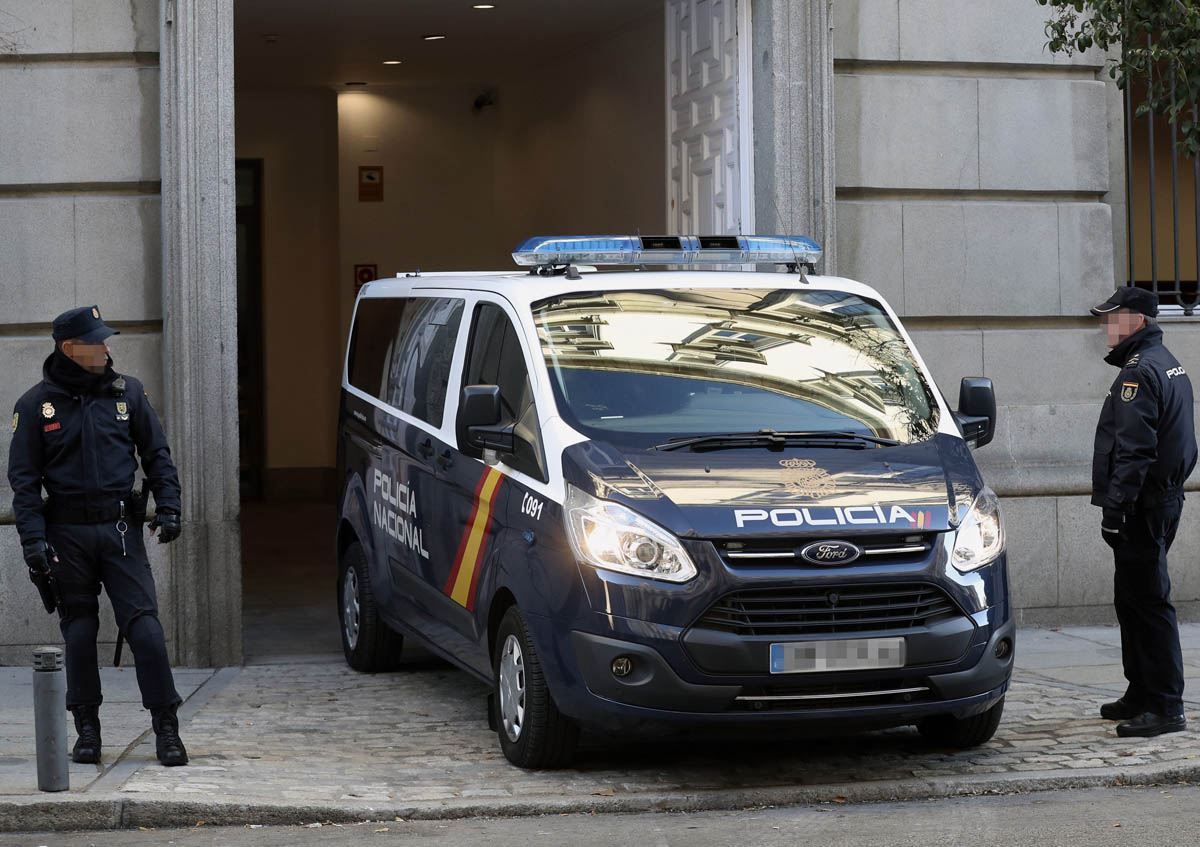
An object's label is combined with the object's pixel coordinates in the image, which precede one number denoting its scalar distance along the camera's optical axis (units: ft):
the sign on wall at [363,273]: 58.34
